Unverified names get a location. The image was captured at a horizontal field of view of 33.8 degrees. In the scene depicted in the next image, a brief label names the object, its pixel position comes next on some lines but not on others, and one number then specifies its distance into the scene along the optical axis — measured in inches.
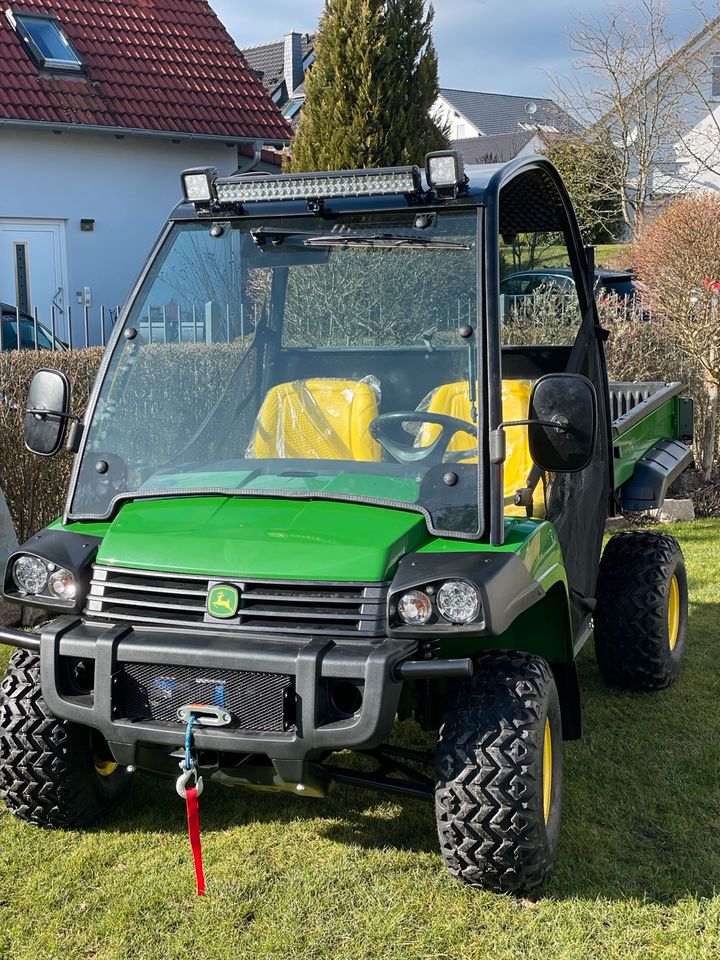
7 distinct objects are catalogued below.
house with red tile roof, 665.6
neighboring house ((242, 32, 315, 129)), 1688.0
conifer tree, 441.7
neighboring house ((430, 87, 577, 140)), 2212.1
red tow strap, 125.3
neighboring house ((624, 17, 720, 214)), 898.5
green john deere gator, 129.0
